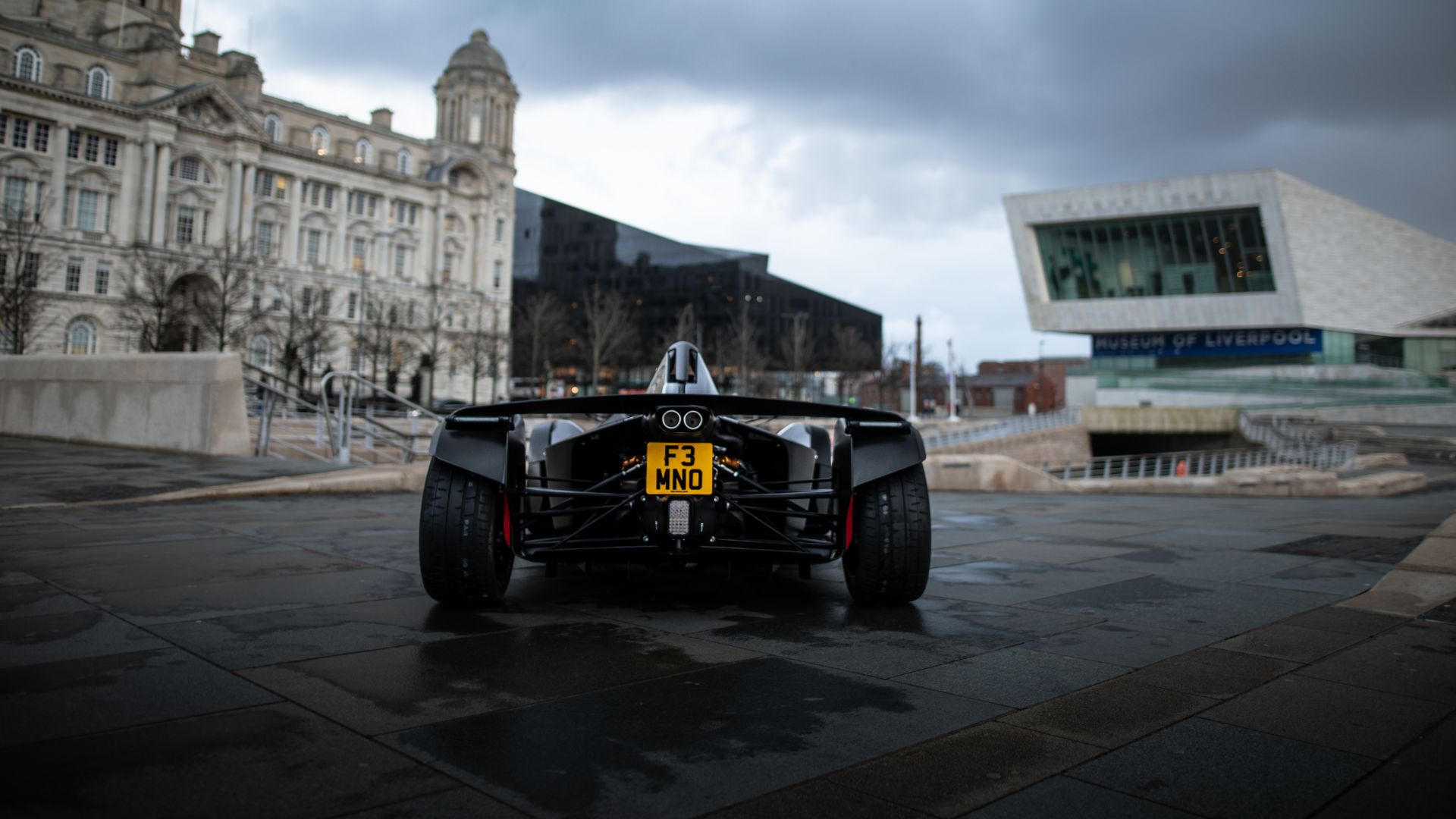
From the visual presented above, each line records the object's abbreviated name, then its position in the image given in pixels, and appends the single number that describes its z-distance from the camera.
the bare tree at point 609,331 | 69.75
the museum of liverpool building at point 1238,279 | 62.00
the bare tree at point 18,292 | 29.28
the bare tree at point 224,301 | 47.94
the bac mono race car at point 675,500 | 4.59
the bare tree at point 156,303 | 43.22
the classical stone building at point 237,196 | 65.50
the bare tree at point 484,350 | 67.62
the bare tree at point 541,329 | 77.62
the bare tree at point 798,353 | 66.62
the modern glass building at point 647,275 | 104.88
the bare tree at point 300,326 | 53.75
